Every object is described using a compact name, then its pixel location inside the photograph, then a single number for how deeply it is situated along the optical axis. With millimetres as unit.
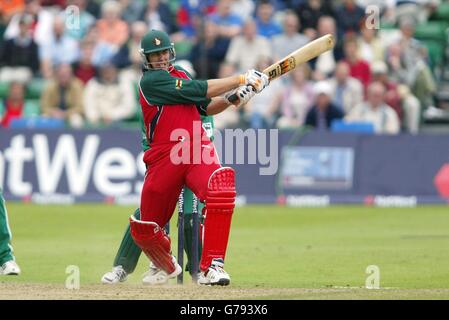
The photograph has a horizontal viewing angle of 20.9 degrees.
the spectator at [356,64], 21297
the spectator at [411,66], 21125
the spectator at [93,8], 23297
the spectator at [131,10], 22983
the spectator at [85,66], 21891
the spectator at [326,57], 21500
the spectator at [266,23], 22141
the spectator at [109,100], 21094
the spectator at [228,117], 20391
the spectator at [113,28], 22578
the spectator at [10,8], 23578
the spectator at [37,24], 22812
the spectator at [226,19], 22391
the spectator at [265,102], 20625
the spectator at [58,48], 22516
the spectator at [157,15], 22641
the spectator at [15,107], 20859
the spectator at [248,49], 21422
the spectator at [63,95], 21234
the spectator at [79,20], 22438
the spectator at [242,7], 22984
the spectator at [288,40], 21391
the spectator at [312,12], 22141
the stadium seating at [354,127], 19797
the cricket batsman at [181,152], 10398
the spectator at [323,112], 20250
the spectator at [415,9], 22344
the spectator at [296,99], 20578
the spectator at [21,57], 22469
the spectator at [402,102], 20531
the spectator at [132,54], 21922
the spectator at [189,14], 22906
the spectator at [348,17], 22141
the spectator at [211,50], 21734
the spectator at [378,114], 20219
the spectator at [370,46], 21562
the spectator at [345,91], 20750
